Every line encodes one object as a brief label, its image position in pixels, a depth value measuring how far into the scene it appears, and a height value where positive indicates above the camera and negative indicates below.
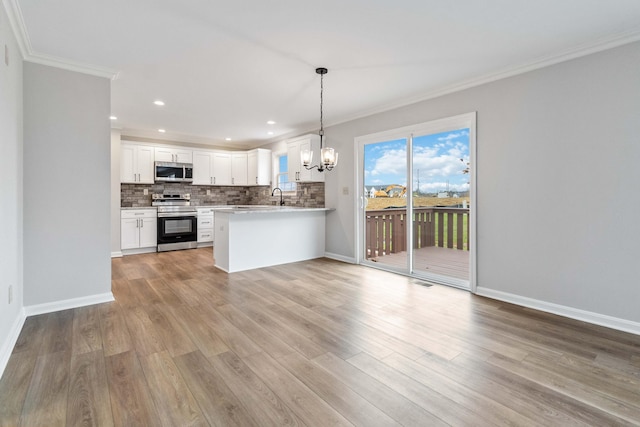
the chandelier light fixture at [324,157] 3.72 +0.65
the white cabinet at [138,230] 6.17 -0.41
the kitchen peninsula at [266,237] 4.82 -0.45
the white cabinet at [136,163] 6.34 +0.96
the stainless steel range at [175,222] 6.54 -0.28
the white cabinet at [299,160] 5.92 +1.01
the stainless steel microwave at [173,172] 6.67 +0.82
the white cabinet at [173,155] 6.72 +1.21
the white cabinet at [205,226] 7.10 -0.37
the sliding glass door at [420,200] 3.95 +0.13
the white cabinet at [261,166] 7.47 +1.04
